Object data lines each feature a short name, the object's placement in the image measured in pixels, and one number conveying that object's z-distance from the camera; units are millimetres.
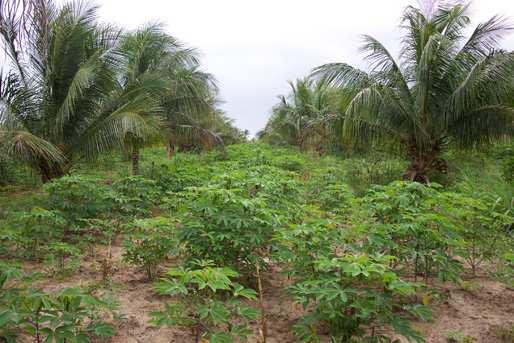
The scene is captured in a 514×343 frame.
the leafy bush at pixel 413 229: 3287
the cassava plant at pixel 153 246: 3930
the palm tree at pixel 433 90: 8141
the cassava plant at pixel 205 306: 2510
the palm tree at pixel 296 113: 20084
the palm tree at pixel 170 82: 9594
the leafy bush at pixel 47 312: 2375
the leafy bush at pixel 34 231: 4348
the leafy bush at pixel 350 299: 2510
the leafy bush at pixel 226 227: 3344
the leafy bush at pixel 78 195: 5438
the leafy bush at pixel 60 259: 4266
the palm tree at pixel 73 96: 7465
